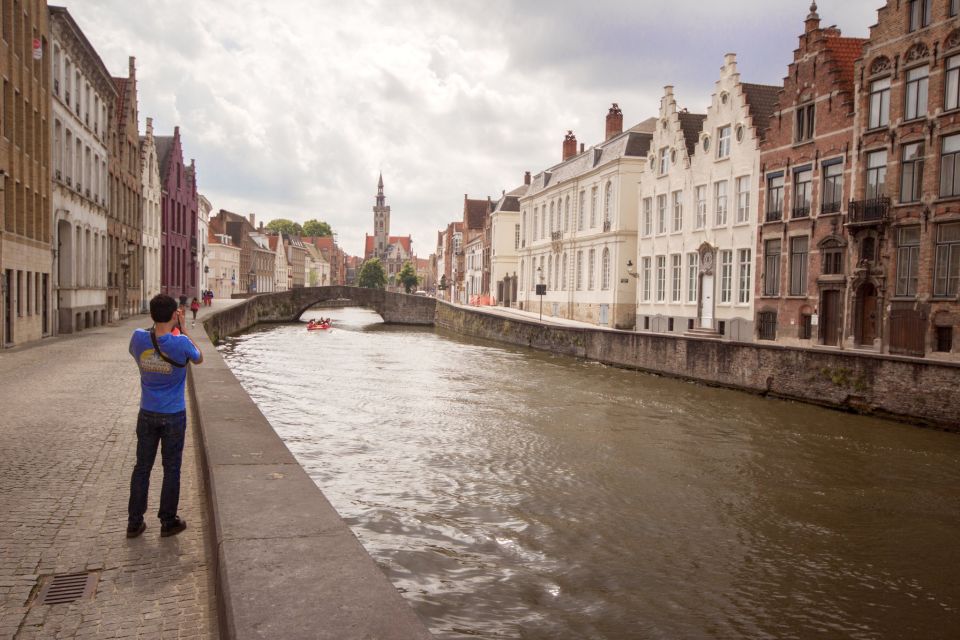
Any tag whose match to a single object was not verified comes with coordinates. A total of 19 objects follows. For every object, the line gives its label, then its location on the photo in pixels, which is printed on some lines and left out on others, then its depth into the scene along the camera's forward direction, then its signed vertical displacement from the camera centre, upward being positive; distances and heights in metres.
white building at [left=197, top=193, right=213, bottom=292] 63.03 +4.12
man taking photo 5.36 -0.79
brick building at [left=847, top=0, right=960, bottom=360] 20.83 +3.32
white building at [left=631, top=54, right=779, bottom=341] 29.75 +3.48
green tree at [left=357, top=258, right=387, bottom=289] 139.25 +2.84
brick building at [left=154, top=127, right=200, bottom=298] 49.19 +4.44
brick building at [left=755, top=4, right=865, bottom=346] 24.78 +3.48
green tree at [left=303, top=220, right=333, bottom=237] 160.88 +12.76
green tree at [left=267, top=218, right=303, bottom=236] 137.88 +11.12
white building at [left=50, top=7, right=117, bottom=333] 25.17 +3.90
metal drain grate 4.27 -1.69
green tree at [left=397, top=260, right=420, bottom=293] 120.54 +2.23
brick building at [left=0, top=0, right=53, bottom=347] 19.56 +2.87
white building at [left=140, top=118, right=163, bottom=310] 42.53 +4.01
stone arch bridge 62.75 -1.07
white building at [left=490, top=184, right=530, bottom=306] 62.28 +3.91
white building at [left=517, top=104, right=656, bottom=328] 39.06 +3.73
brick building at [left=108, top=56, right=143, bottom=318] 34.16 +3.67
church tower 185.12 +16.14
